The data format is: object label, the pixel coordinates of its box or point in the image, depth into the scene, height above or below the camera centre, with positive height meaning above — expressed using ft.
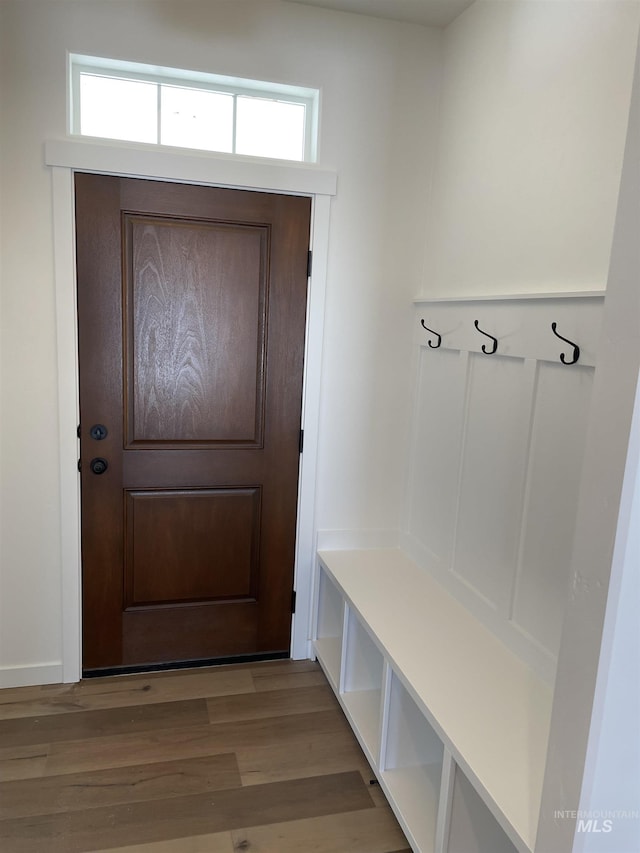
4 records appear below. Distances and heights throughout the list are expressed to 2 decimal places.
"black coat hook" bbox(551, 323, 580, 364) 5.48 -0.02
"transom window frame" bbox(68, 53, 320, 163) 7.46 +3.05
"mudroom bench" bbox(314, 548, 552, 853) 4.96 -3.22
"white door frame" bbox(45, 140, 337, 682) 7.39 +0.71
